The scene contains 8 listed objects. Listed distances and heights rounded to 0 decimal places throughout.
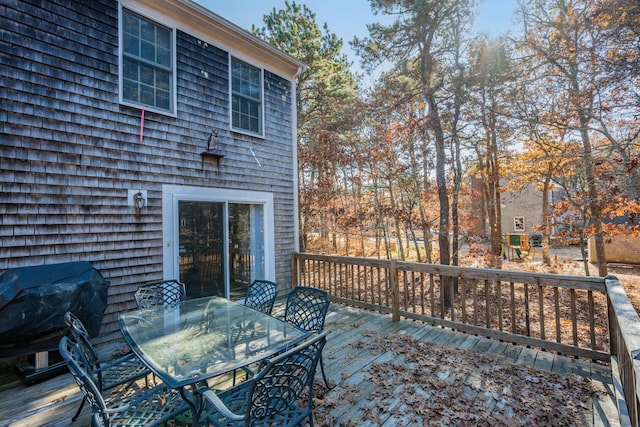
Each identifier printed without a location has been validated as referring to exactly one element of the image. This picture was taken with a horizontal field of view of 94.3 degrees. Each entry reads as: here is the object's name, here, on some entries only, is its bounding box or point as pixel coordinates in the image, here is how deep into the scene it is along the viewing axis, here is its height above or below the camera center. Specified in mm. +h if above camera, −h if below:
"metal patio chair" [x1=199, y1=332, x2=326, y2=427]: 1515 -926
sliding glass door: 4406 -210
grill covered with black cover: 2758 -716
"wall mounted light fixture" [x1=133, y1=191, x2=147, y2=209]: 4008 +391
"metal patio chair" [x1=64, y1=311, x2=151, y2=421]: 2098 -1106
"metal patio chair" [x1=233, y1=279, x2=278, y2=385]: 3449 -834
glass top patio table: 1845 -856
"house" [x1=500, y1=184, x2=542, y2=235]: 19297 +351
